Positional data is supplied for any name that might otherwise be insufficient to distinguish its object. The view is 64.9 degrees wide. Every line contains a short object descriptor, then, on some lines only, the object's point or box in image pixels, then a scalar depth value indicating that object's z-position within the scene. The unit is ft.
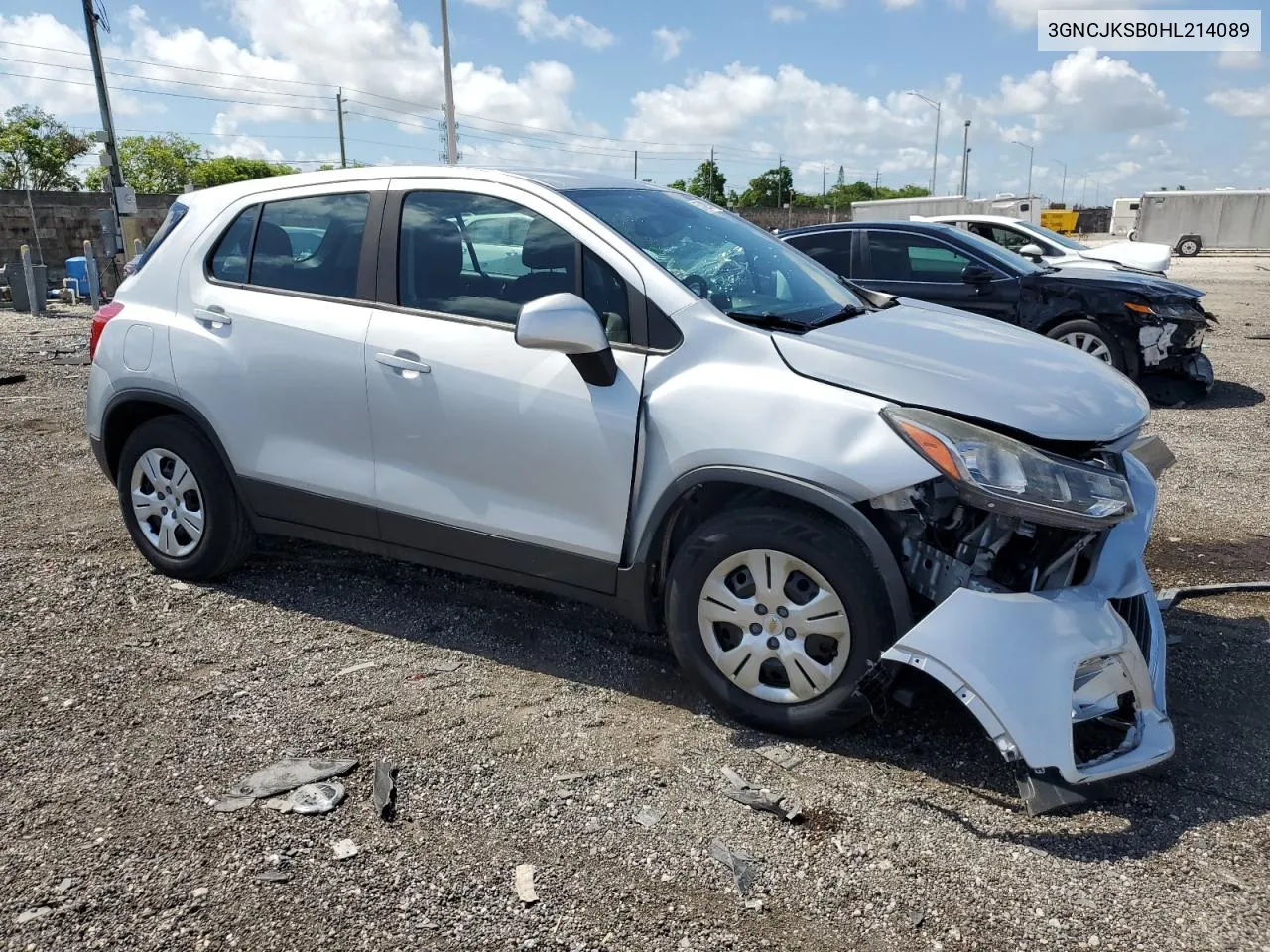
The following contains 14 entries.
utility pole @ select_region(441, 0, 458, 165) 77.25
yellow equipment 190.08
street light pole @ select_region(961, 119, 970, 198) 230.48
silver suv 9.50
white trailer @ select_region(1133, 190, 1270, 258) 144.05
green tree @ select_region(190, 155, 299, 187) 260.23
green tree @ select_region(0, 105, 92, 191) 198.59
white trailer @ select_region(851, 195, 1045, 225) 112.88
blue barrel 70.23
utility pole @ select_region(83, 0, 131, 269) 82.99
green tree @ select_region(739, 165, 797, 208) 289.74
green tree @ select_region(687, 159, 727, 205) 240.73
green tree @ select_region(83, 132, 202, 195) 251.19
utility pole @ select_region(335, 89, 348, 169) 223.57
